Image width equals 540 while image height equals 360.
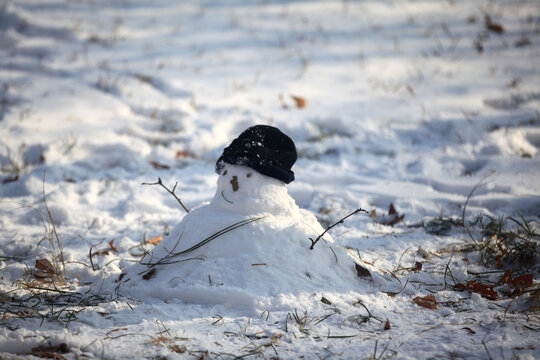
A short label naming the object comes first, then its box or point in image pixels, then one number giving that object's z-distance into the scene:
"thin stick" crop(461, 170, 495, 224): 7.99
